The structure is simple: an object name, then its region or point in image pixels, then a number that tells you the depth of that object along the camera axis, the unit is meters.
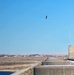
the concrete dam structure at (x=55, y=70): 15.91
